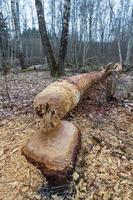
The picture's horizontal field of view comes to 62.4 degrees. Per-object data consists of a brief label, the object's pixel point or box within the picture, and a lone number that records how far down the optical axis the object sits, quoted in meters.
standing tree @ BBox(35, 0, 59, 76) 3.30
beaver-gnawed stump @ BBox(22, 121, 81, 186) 1.04
